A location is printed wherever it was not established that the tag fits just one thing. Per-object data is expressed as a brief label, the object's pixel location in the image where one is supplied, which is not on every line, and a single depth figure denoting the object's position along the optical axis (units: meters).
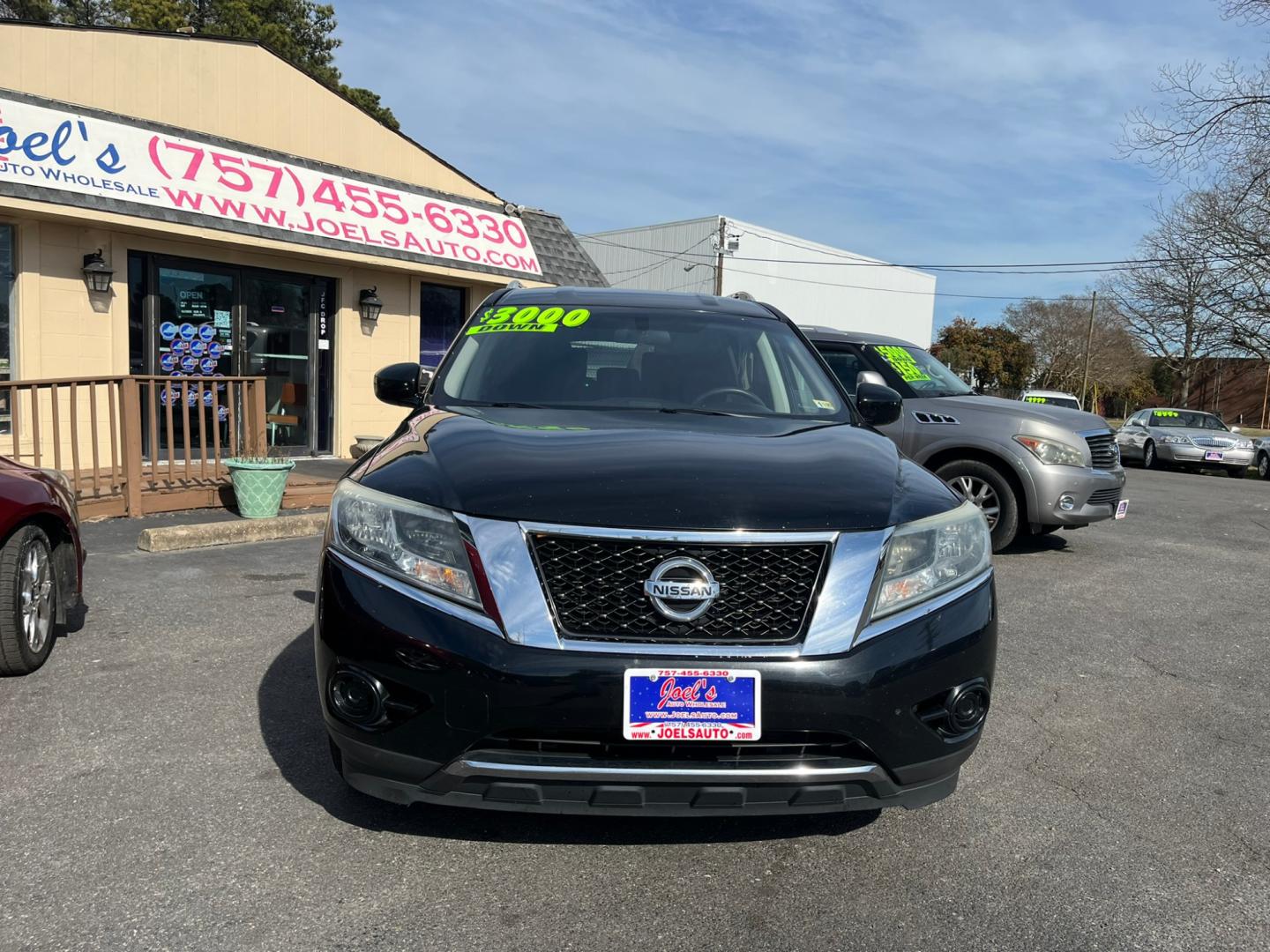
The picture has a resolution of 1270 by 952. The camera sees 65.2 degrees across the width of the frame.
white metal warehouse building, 40.53
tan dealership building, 9.77
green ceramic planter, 8.12
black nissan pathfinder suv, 2.32
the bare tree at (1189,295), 28.36
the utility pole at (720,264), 36.53
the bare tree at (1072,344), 56.94
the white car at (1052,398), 18.84
